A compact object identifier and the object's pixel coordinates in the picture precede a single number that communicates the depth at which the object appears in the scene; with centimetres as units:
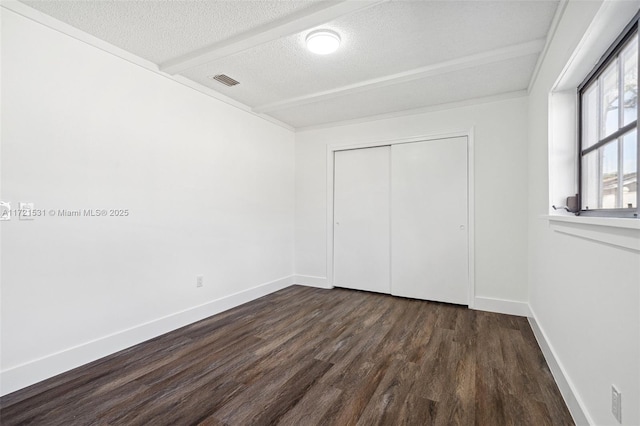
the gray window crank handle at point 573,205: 199
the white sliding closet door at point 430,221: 342
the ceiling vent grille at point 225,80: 283
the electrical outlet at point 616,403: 109
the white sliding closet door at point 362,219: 392
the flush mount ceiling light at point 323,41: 210
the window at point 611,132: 132
